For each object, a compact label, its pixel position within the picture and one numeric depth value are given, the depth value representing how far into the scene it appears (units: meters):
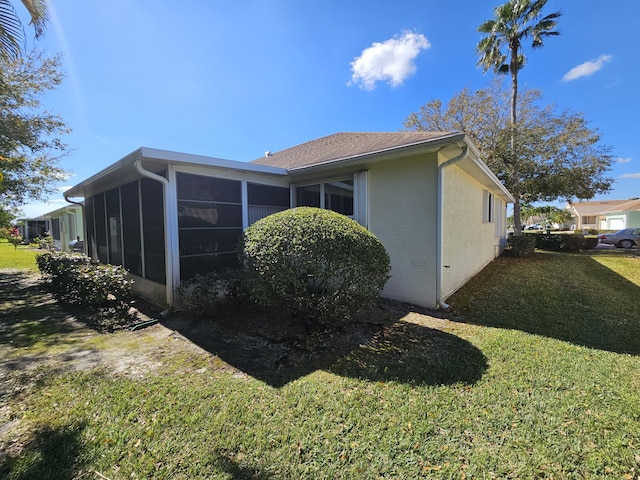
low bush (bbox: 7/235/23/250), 21.51
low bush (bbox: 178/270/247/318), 5.12
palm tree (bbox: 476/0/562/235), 15.39
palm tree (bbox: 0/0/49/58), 4.38
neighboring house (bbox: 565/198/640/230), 30.98
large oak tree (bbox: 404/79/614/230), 16.81
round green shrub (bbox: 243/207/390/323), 4.09
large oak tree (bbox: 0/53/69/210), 8.53
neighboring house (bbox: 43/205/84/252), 17.86
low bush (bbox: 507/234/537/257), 14.22
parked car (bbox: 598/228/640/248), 18.69
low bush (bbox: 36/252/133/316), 5.64
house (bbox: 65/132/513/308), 5.45
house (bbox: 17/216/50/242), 34.84
